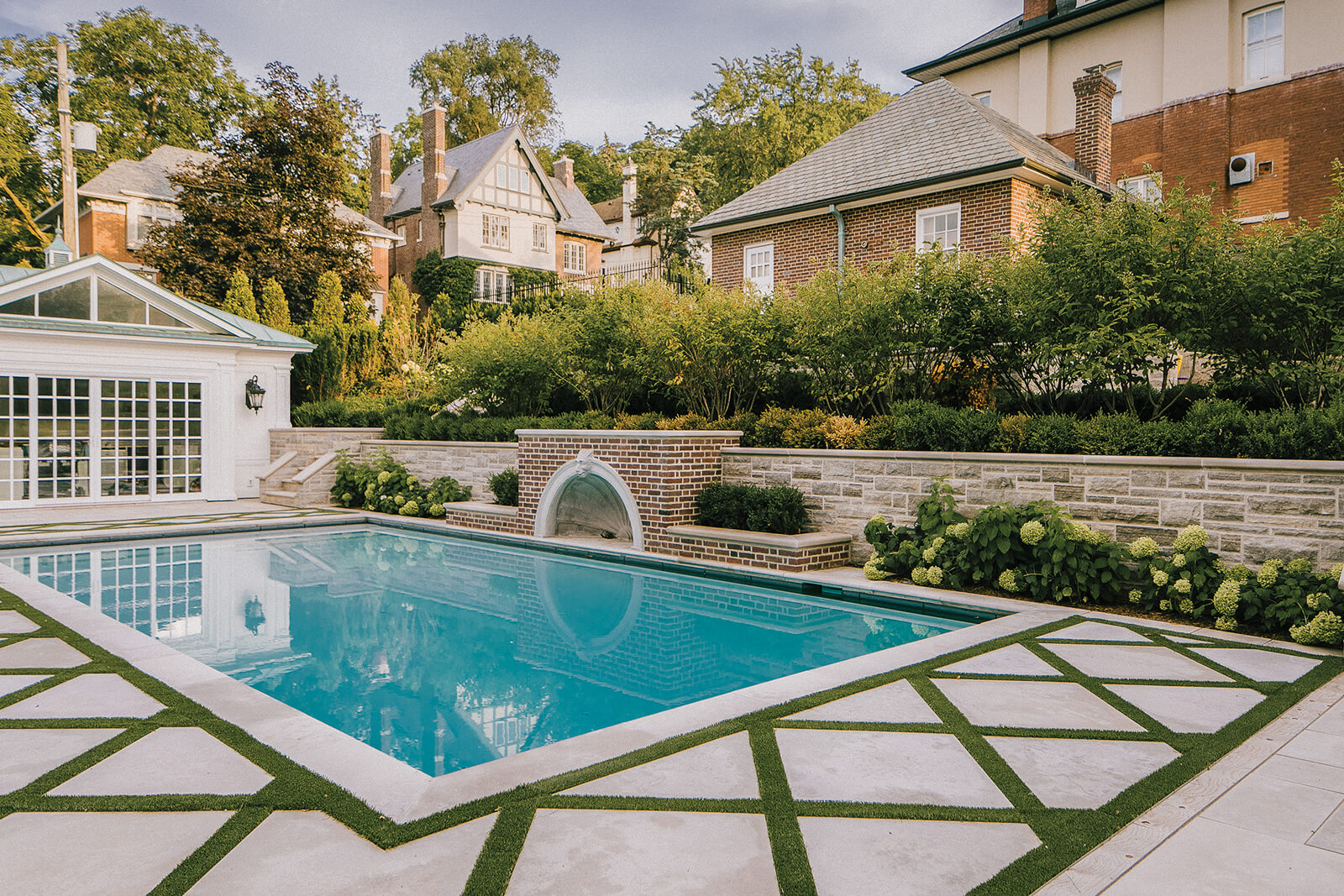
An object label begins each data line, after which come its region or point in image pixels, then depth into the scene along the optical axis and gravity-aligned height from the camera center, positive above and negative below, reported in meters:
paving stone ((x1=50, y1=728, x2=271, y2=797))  3.00 -1.39
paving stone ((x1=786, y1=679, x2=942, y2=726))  3.84 -1.41
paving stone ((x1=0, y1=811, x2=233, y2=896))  2.32 -1.35
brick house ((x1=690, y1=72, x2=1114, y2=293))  14.45 +4.54
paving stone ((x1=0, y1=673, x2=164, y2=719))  3.88 -1.43
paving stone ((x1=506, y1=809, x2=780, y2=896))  2.33 -1.35
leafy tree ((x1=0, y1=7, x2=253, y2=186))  32.78 +14.18
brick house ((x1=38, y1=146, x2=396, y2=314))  27.02 +7.30
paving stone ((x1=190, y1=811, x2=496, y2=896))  2.31 -1.34
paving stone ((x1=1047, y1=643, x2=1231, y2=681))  4.54 -1.40
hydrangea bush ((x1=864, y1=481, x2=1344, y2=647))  5.42 -1.13
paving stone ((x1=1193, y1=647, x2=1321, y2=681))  4.50 -1.39
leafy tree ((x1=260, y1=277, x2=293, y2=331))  19.91 +2.82
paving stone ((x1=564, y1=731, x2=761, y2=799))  2.98 -1.37
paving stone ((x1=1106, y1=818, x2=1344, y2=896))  2.34 -1.34
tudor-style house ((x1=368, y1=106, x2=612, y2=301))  32.53 +9.14
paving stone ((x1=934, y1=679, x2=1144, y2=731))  3.77 -1.40
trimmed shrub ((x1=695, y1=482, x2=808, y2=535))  8.61 -0.94
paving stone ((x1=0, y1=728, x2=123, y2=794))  3.12 -1.39
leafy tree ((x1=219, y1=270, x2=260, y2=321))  19.34 +2.89
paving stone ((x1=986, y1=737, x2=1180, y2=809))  2.99 -1.38
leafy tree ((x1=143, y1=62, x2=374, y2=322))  23.98 +6.56
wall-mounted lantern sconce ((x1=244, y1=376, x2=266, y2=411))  15.73 +0.50
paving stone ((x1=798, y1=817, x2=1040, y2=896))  2.35 -1.35
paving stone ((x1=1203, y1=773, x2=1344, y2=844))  2.72 -1.36
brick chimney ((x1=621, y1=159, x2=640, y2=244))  41.00 +11.97
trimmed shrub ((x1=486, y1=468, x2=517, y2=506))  12.12 -0.99
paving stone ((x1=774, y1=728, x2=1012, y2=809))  2.97 -1.38
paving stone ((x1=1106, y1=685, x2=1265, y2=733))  3.75 -1.39
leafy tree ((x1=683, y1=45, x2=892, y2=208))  30.84 +12.39
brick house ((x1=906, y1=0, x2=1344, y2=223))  16.44 +7.59
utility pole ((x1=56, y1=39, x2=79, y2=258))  19.17 +6.35
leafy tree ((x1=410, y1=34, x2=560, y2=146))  41.19 +17.68
